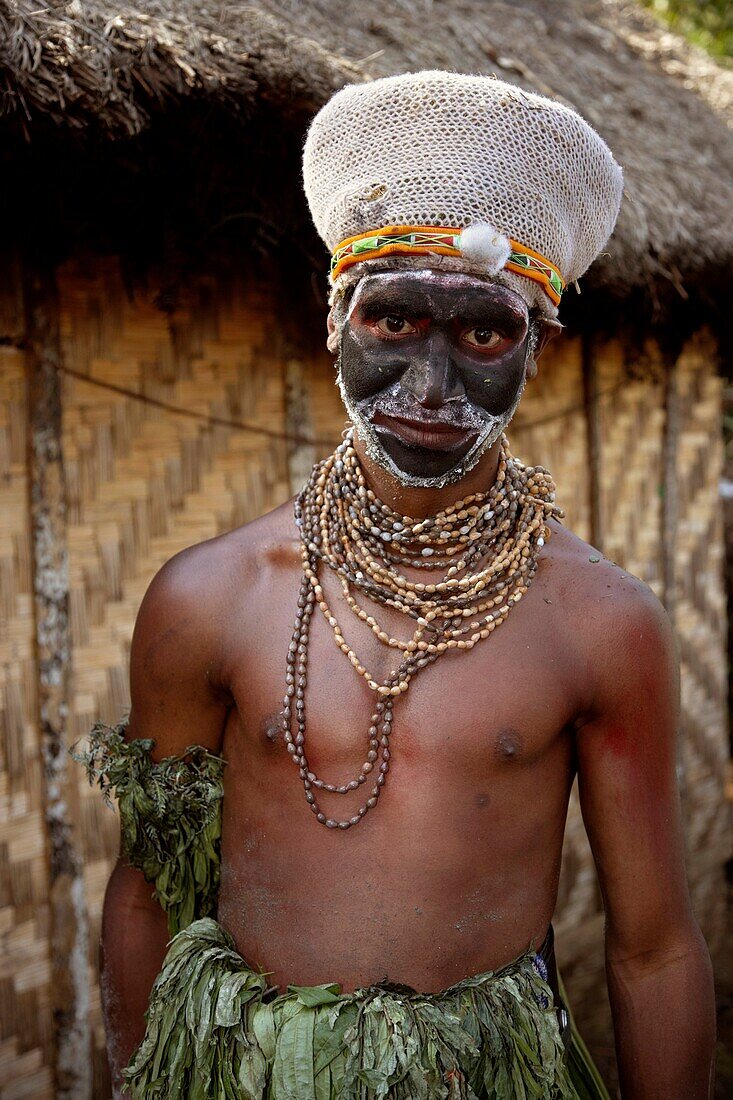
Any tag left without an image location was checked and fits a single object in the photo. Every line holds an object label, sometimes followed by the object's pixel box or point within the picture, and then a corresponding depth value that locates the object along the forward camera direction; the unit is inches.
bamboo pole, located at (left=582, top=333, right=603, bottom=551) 189.3
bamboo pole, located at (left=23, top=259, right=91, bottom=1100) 119.4
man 64.7
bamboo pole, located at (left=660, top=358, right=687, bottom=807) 203.9
